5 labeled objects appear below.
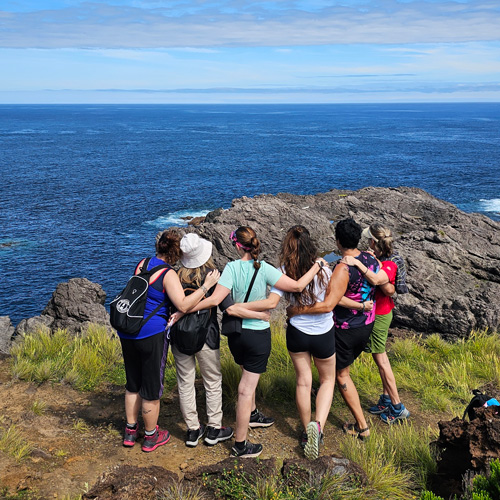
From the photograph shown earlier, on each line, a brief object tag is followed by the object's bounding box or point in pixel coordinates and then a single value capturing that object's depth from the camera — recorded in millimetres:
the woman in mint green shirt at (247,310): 5316
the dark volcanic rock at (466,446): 4578
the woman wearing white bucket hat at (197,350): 5426
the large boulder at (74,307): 15797
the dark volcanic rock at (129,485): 4477
